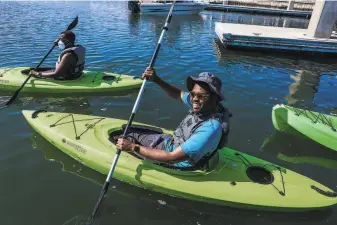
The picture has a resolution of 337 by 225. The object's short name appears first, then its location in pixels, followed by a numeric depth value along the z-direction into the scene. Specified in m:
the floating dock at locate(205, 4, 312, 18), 30.70
